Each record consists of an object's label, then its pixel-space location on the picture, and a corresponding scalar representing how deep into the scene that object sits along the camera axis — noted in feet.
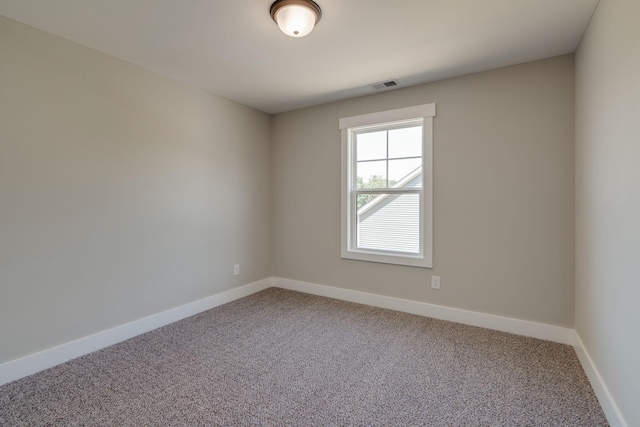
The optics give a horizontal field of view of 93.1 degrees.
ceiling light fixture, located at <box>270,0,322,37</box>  5.87
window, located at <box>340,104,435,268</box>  10.13
